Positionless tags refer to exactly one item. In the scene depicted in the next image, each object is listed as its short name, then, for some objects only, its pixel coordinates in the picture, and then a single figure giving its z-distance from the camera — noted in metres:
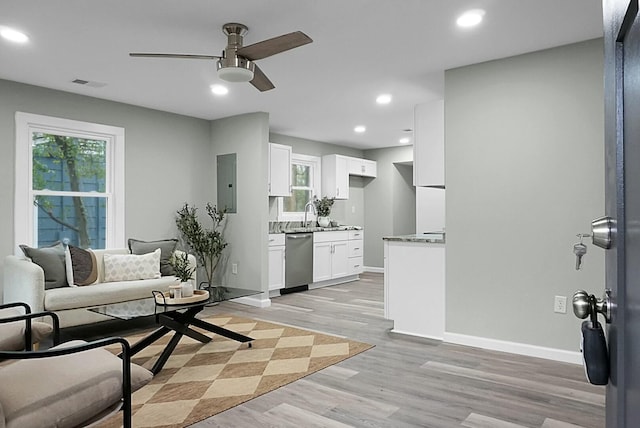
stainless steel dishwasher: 6.31
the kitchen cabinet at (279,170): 6.43
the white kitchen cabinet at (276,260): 6.05
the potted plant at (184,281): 3.40
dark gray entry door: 0.57
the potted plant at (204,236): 5.67
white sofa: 3.77
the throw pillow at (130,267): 4.52
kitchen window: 7.43
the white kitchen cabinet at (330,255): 6.79
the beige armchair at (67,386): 1.57
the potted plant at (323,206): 7.74
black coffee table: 3.16
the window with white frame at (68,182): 4.40
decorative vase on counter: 7.57
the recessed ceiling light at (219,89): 4.51
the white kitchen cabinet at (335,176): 7.84
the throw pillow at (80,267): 4.21
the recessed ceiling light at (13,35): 3.13
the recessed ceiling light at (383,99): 4.90
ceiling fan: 2.65
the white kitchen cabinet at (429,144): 4.20
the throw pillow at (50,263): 4.02
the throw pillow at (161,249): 4.90
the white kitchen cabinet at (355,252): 7.49
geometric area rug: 2.58
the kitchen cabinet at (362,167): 8.18
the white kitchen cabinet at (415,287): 3.99
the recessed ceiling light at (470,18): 2.84
